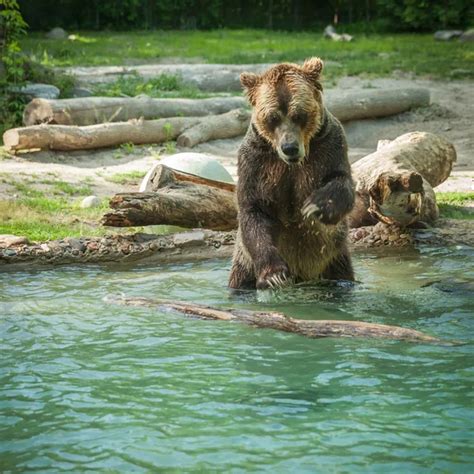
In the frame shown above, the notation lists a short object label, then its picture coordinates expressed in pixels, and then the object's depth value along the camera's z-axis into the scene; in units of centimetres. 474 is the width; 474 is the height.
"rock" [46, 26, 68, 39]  3049
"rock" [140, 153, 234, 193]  1042
